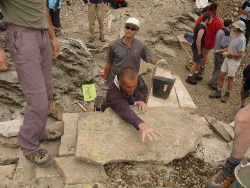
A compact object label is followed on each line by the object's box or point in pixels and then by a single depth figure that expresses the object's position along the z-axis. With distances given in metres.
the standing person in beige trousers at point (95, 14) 8.06
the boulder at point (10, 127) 4.01
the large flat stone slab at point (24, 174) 3.15
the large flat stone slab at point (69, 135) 3.45
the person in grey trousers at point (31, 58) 2.78
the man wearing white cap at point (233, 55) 6.54
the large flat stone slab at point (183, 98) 4.65
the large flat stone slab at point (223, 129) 4.01
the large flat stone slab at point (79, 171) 2.98
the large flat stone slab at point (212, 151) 3.50
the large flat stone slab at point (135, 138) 3.16
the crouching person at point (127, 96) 3.26
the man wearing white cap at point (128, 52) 4.61
